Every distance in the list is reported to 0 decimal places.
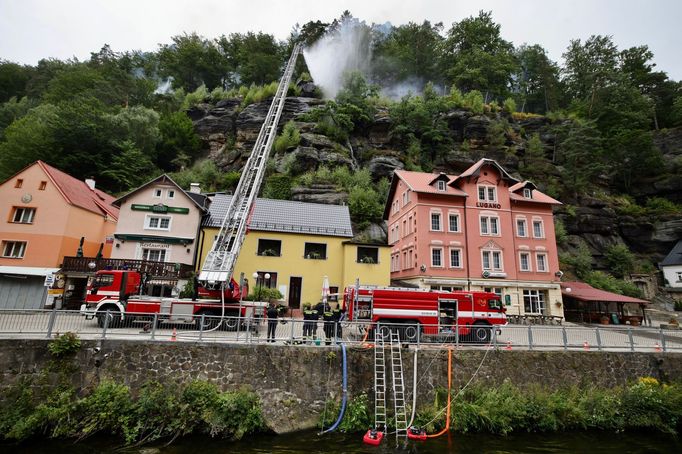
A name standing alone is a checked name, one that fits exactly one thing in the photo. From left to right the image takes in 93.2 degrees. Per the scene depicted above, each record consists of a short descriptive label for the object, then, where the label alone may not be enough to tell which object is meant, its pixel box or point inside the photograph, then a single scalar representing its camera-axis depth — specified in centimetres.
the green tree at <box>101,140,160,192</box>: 3966
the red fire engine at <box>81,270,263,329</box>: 1652
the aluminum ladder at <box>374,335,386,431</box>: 1184
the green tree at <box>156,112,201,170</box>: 4966
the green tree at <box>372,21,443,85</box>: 6888
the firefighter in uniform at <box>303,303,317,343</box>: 1338
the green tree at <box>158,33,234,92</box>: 6699
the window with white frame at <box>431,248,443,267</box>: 3081
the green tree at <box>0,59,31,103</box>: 6150
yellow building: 2641
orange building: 2373
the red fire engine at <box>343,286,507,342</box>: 1692
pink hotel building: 3075
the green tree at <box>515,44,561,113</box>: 6662
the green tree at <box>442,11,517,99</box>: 6225
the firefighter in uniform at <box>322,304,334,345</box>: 1355
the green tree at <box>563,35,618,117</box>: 5788
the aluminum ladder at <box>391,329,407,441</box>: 1170
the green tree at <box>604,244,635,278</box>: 3906
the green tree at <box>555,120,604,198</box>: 4628
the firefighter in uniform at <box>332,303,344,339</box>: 1340
